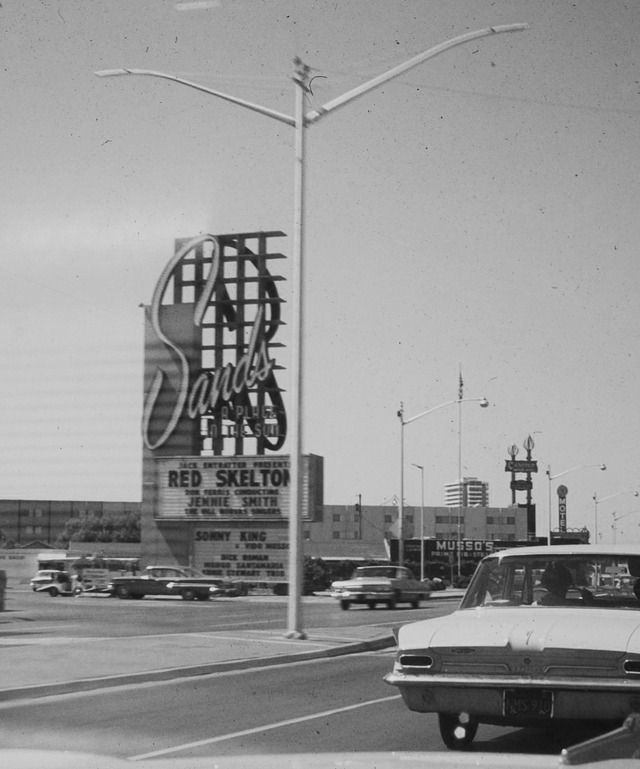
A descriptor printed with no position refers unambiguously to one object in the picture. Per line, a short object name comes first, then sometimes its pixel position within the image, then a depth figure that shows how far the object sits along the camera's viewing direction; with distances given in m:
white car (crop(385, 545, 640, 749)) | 7.43
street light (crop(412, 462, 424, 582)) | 63.35
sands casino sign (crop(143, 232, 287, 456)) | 56.97
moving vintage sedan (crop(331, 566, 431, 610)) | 38.97
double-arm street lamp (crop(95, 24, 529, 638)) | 19.45
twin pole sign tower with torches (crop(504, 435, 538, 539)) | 109.62
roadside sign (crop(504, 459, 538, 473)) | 110.59
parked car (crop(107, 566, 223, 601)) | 48.75
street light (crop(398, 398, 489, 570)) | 48.32
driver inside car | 8.81
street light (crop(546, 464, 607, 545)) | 66.26
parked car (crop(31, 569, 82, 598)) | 57.09
